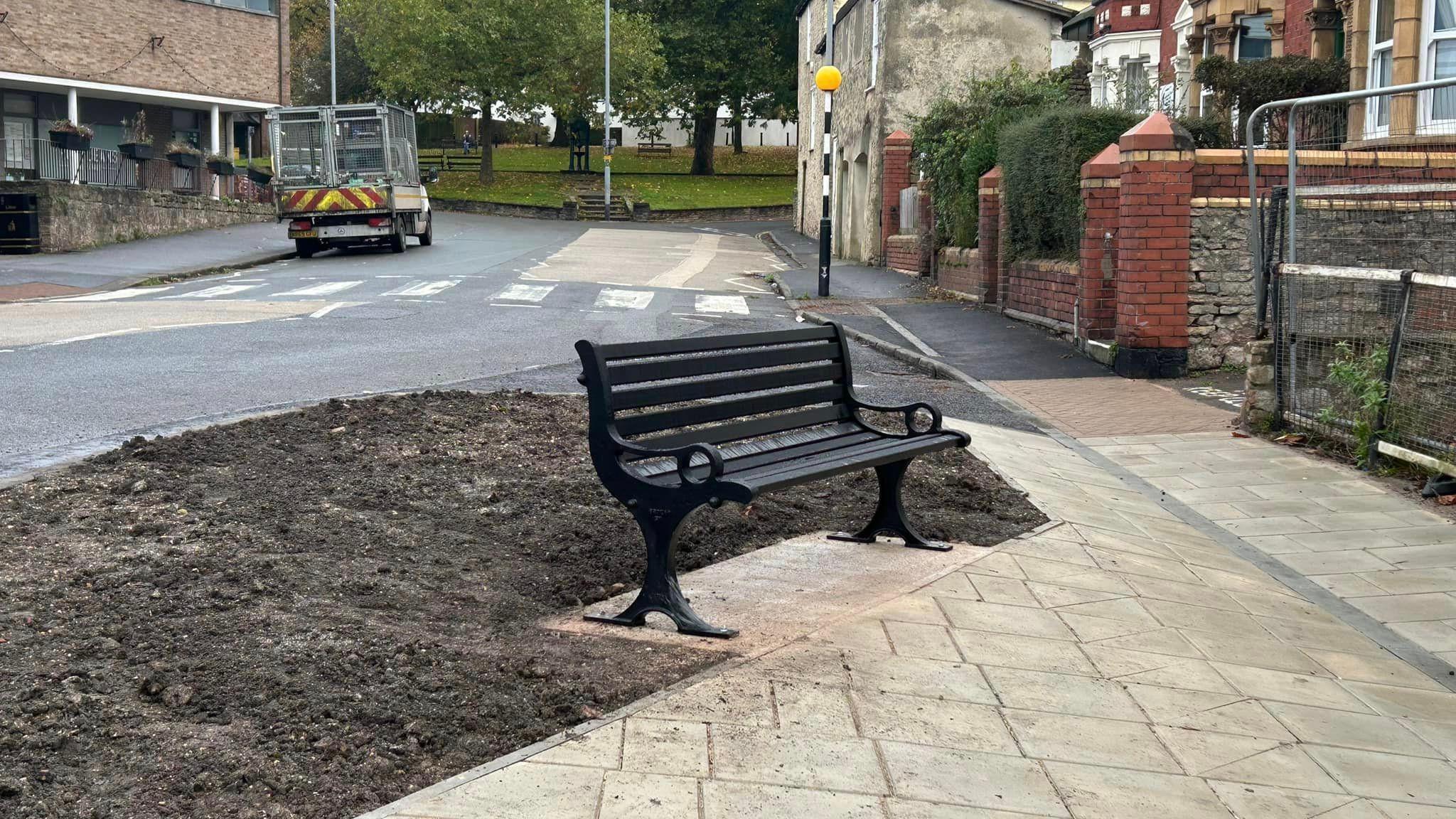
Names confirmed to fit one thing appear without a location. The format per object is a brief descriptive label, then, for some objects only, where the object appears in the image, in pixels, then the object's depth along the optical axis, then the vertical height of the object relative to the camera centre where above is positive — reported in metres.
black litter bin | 25.72 +0.25
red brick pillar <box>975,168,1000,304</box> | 18.52 -0.09
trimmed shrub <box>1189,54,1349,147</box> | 18.06 +2.12
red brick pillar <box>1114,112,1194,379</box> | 12.19 -0.06
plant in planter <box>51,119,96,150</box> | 27.47 +2.01
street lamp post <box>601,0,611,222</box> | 52.16 +3.63
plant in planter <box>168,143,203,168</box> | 33.53 +2.01
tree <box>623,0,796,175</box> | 62.91 +8.46
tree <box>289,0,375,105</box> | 72.62 +9.37
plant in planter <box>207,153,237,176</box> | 37.34 +1.97
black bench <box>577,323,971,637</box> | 4.86 -0.77
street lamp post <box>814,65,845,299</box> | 21.16 +2.02
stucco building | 30.38 +4.03
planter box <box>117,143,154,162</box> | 30.19 +1.91
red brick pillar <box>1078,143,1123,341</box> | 13.37 -0.05
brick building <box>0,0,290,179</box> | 38.53 +5.09
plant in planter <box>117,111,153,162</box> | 30.25 +2.02
